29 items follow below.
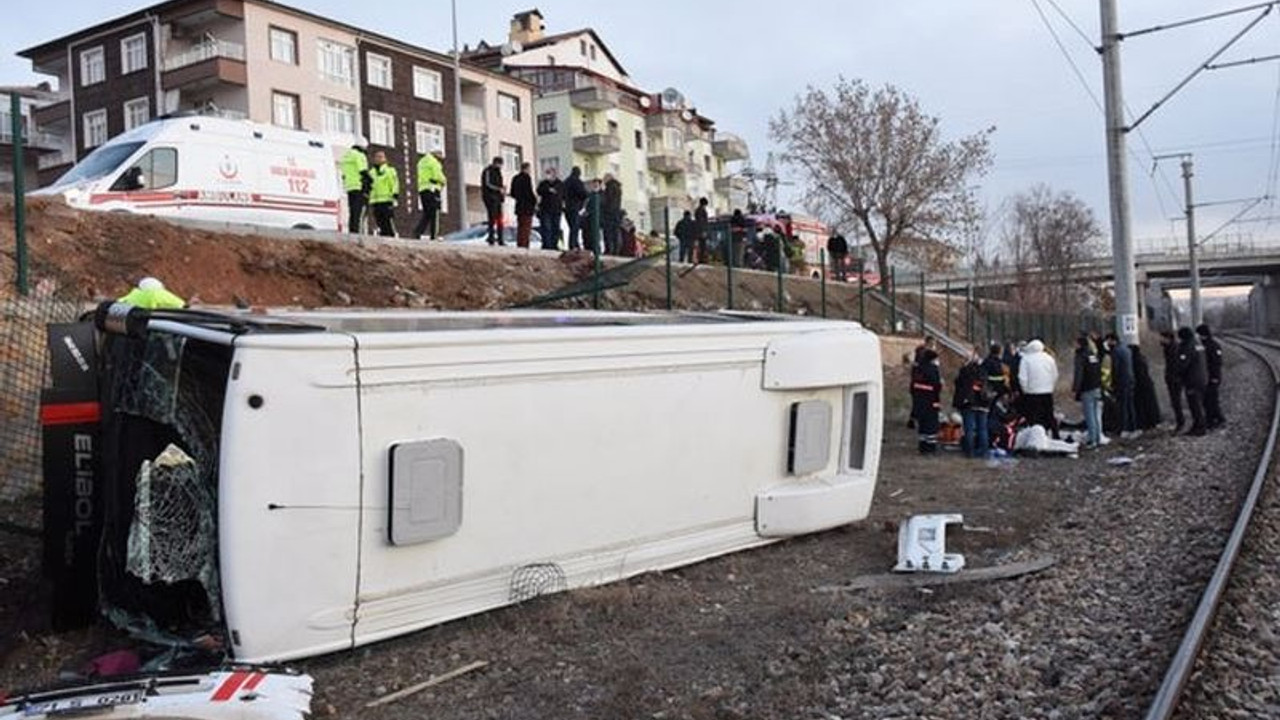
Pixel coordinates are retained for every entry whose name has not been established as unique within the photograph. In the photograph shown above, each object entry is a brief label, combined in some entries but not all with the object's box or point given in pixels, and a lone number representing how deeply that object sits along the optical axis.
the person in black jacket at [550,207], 17.86
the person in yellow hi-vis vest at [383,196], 16.58
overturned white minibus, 5.02
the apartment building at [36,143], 47.41
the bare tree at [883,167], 33.50
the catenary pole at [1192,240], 49.81
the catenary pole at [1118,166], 19.14
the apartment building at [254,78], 43.72
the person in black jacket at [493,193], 17.20
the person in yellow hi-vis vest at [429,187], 17.12
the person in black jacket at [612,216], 18.80
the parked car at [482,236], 22.02
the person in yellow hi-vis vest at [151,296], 7.30
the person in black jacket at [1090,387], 15.18
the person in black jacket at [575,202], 17.97
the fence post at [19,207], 9.05
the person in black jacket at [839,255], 27.81
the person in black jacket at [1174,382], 16.22
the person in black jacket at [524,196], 17.25
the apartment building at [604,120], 69.00
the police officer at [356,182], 16.47
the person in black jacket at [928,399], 14.24
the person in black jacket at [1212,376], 16.09
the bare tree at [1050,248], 53.12
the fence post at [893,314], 25.53
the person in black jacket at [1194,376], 15.78
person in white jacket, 14.63
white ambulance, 16.56
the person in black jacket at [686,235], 20.38
